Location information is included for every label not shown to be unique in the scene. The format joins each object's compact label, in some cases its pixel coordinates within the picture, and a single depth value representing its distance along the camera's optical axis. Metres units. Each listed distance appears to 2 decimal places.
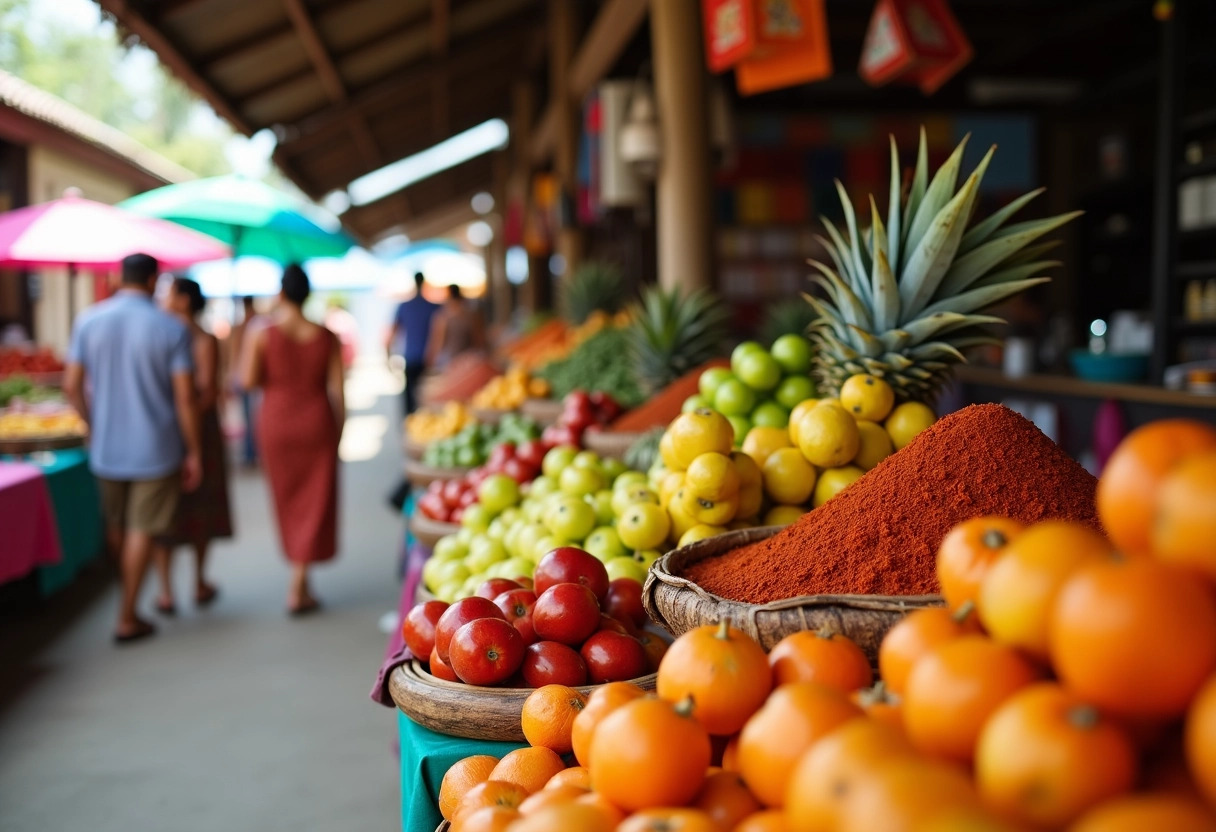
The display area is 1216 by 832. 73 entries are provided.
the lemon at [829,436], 2.05
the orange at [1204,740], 0.75
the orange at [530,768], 1.41
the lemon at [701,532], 2.08
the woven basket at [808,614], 1.38
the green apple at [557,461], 3.03
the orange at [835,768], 0.84
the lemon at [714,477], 1.98
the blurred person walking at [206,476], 5.40
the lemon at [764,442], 2.18
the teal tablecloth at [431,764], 1.65
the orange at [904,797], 0.78
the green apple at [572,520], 2.45
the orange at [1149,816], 0.71
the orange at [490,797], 1.31
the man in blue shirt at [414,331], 9.58
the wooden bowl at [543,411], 4.34
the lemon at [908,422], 2.13
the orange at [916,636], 1.03
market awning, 7.77
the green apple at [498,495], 3.01
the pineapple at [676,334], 3.94
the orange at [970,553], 1.10
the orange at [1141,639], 0.81
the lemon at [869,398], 2.15
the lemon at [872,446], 2.12
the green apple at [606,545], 2.30
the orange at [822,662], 1.21
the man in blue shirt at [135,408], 4.72
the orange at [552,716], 1.50
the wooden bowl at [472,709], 1.64
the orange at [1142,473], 0.91
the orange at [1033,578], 0.92
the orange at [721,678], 1.18
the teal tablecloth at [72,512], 5.20
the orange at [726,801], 1.07
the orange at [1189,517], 0.84
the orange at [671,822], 0.98
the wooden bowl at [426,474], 3.94
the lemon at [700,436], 2.08
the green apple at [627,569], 2.20
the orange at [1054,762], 0.79
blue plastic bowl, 5.34
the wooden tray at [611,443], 3.23
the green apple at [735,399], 2.51
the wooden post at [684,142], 5.13
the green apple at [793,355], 2.66
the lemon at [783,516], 2.11
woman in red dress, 5.03
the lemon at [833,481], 2.07
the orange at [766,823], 0.96
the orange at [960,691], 0.90
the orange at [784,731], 1.00
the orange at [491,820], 1.16
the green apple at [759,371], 2.57
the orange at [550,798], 1.16
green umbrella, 5.61
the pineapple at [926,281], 2.14
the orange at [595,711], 1.27
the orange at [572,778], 1.28
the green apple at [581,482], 2.71
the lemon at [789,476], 2.10
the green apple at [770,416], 2.44
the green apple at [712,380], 2.62
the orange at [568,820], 1.03
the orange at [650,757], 1.06
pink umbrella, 5.50
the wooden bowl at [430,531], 3.20
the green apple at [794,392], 2.56
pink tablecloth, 4.30
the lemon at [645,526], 2.19
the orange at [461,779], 1.51
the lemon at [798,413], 2.15
